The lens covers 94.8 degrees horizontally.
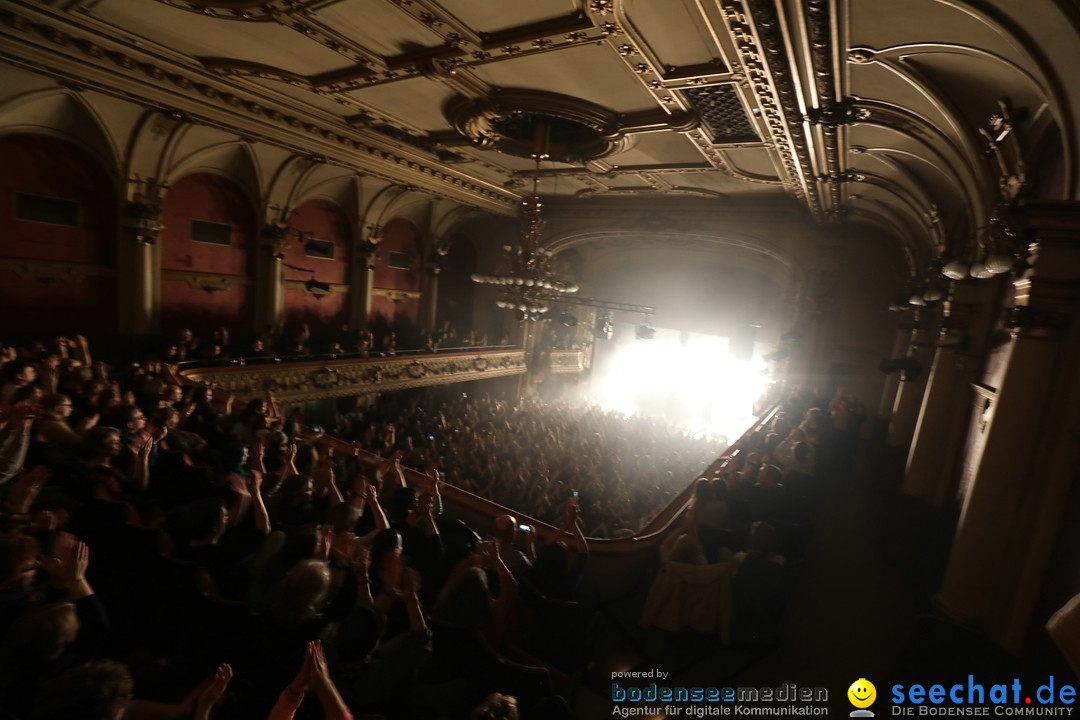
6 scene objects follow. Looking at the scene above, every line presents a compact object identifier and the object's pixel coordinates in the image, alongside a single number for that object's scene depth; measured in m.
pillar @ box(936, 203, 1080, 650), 3.38
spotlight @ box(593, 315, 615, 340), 17.50
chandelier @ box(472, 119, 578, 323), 7.66
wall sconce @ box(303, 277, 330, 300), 12.90
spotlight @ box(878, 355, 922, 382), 7.32
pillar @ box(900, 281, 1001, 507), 5.85
